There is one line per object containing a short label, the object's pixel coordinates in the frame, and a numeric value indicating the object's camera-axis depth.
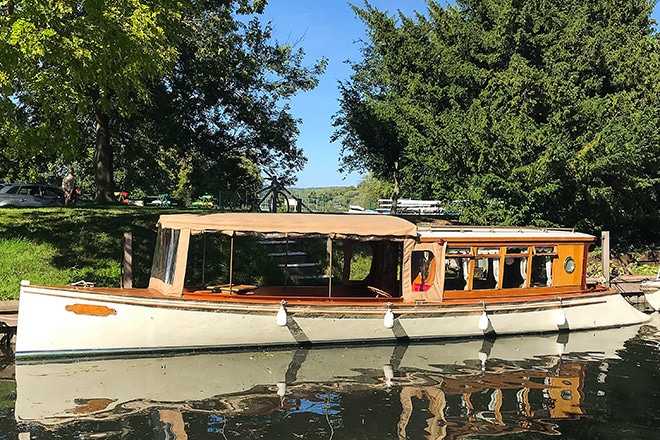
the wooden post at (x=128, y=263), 11.91
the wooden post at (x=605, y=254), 15.87
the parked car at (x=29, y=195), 24.95
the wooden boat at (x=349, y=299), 9.52
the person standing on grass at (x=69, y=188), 24.48
